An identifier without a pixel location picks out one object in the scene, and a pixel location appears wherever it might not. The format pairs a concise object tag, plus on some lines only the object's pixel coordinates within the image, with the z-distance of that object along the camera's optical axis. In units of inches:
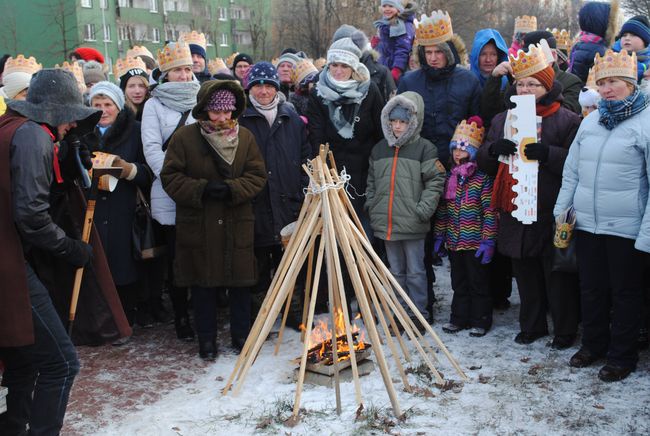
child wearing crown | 243.8
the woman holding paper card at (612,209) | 195.9
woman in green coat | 227.5
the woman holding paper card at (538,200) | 222.1
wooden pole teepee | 189.8
